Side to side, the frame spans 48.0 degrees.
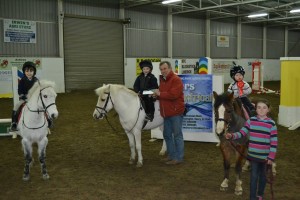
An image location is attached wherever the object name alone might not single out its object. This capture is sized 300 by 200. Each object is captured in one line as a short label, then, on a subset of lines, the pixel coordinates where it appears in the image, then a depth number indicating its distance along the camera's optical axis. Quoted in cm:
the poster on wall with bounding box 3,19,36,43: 1805
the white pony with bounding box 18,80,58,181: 513
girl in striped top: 377
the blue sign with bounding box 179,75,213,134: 805
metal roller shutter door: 2052
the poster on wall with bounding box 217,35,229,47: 2908
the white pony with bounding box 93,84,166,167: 609
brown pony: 438
